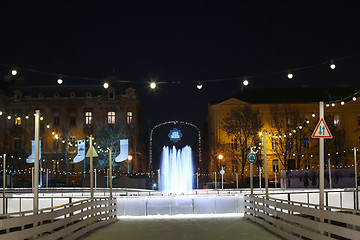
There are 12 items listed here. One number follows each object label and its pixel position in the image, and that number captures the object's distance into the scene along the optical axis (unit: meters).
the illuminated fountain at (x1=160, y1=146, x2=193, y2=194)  72.88
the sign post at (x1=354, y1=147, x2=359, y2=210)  29.78
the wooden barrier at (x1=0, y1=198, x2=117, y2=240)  11.05
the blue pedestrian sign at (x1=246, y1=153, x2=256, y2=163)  25.87
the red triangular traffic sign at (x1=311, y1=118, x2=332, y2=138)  13.74
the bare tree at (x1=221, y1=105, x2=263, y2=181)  75.19
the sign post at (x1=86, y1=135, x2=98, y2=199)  24.86
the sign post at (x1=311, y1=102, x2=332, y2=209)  13.75
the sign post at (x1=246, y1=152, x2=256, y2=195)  25.87
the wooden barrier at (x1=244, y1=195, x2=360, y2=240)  11.02
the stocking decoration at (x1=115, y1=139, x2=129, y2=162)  62.47
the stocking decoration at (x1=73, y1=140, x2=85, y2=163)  49.94
